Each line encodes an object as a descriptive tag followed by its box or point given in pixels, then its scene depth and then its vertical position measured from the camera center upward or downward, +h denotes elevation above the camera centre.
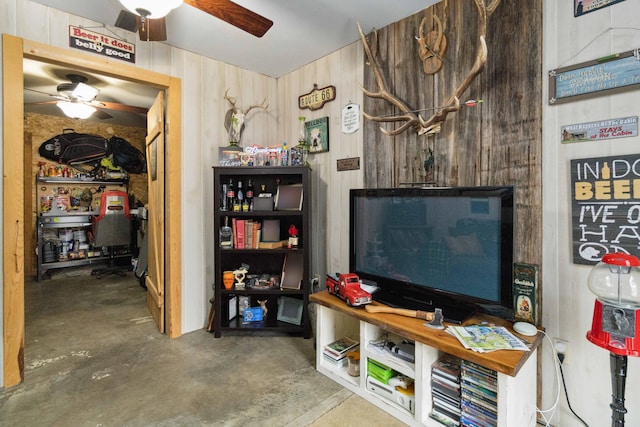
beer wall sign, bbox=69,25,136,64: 2.08 +1.15
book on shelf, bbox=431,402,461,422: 1.48 -0.99
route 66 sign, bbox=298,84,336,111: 2.63 +0.97
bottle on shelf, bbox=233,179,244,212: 2.57 +0.07
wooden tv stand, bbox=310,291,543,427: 1.28 -0.76
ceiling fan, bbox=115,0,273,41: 1.37 +0.95
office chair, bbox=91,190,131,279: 4.61 -0.22
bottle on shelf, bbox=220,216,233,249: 2.53 -0.23
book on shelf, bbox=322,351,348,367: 1.97 -0.96
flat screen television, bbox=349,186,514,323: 1.51 -0.22
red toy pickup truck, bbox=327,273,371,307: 1.82 -0.50
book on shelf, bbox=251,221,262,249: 2.57 -0.22
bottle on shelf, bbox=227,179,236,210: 2.56 +0.10
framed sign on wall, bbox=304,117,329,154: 2.67 +0.64
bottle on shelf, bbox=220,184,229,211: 2.56 +0.08
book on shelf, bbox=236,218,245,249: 2.56 -0.20
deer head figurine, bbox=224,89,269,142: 2.76 +0.79
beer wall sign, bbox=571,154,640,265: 1.34 +0.00
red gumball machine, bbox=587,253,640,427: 1.12 -0.40
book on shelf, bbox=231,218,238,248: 2.56 -0.18
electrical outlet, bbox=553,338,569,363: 1.52 -0.69
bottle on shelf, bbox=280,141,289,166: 2.57 +0.41
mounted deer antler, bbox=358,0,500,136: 1.53 +0.65
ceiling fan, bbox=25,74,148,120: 3.14 +1.22
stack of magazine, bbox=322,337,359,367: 1.98 -0.92
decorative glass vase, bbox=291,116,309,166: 2.57 +0.45
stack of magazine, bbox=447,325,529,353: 1.33 -0.59
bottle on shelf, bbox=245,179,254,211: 2.62 +0.12
